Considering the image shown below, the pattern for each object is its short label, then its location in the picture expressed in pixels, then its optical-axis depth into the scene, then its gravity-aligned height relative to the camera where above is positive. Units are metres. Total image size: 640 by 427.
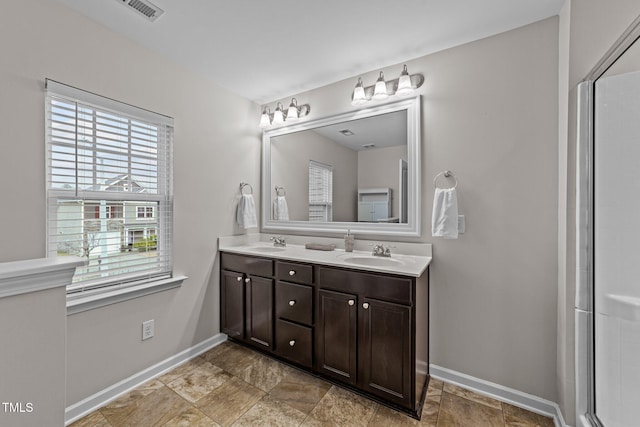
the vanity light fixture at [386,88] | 1.98 +0.95
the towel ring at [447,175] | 1.90 +0.27
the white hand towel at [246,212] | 2.60 +0.00
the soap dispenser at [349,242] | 2.25 -0.24
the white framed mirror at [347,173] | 2.09 +0.35
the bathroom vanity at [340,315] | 1.58 -0.70
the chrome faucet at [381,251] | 2.05 -0.29
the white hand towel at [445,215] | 1.80 -0.01
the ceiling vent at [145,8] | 1.50 +1.16
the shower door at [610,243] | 1.10 -0.13
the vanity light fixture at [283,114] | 2.52 +0.94
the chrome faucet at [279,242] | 2.62 -0.28
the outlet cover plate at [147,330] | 1.92 -0.84
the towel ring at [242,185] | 2.68 +0.27
